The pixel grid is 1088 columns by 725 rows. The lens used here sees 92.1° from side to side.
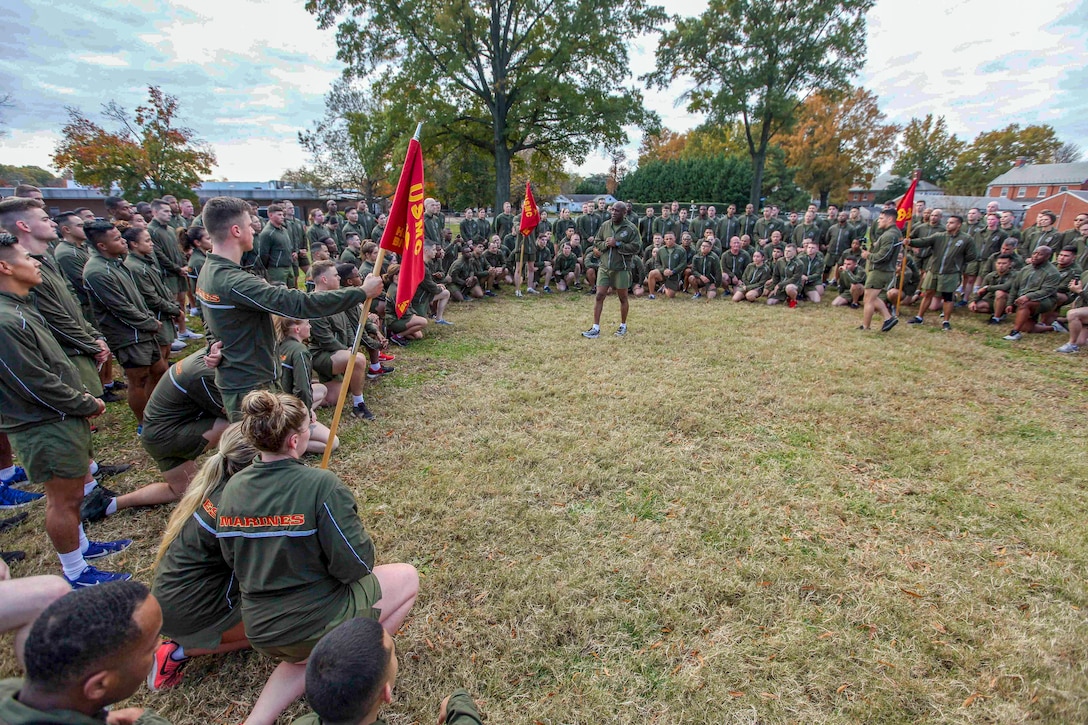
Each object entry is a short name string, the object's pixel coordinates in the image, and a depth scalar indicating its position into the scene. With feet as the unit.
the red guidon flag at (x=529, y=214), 37.01
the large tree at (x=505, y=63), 71.82
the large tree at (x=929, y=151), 190.60
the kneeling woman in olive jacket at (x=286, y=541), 6.89
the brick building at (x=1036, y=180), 176.96
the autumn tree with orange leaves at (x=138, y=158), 65.67
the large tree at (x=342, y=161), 122.93
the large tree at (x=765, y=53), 79.25
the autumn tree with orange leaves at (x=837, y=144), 127.65
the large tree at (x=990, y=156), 191.52
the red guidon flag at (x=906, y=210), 28.55
